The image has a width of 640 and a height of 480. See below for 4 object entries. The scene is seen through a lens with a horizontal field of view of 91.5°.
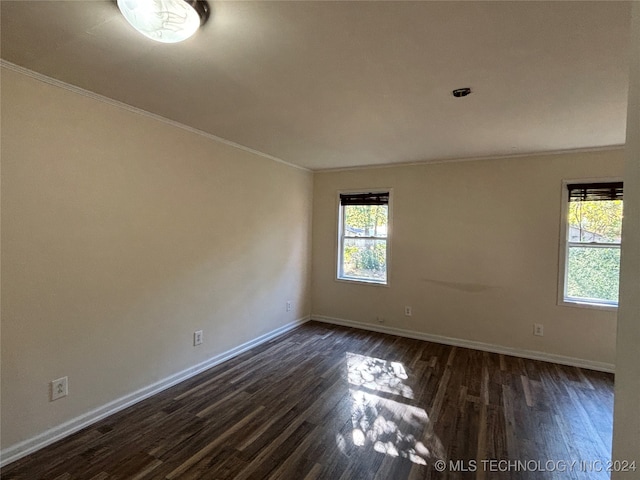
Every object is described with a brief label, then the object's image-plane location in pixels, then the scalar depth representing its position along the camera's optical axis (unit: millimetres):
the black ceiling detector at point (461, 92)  2053
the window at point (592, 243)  3369
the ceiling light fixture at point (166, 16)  1309
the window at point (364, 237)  4590
